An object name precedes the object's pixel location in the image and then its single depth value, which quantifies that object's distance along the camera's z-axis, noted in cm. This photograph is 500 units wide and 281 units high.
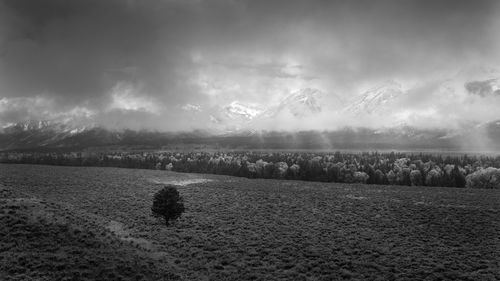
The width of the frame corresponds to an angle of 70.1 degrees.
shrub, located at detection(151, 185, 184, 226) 5891
